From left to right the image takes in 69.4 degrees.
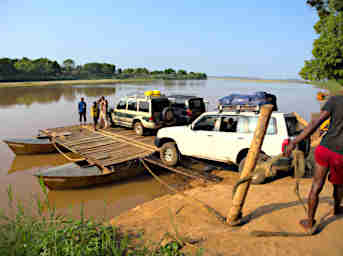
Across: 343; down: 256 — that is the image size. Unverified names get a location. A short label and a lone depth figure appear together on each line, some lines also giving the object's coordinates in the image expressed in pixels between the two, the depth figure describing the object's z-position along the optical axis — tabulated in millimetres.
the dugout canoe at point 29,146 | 11680
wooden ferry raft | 8695
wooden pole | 3498
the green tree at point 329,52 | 21156
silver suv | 10773
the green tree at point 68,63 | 150750
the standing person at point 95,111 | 12523
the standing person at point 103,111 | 12734
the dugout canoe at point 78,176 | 7539
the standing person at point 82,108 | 13586
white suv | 6088
